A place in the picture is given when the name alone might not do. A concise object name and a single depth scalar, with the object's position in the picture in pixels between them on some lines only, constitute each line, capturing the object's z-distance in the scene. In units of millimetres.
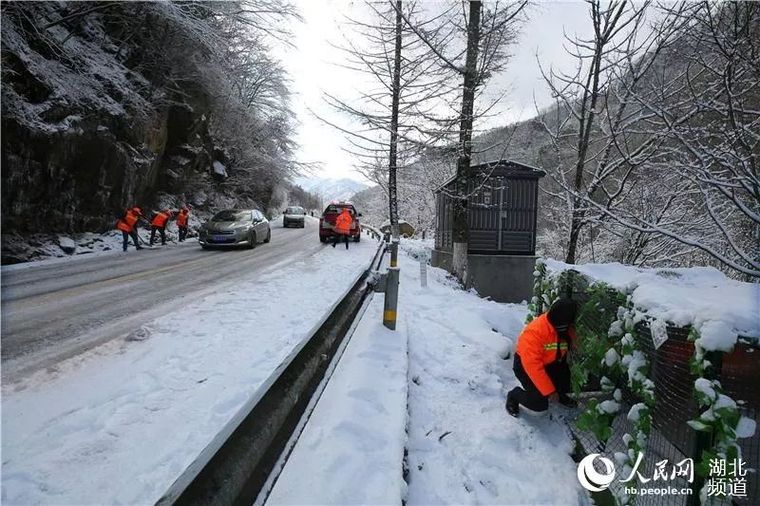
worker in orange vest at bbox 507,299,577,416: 3840
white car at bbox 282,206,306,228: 32250
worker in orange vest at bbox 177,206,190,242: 17695
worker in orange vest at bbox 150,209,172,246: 15820
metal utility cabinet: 14508
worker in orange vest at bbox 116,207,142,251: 13836
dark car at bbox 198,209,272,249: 14492
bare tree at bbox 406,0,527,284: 10672
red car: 18281
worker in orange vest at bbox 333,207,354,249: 16688
